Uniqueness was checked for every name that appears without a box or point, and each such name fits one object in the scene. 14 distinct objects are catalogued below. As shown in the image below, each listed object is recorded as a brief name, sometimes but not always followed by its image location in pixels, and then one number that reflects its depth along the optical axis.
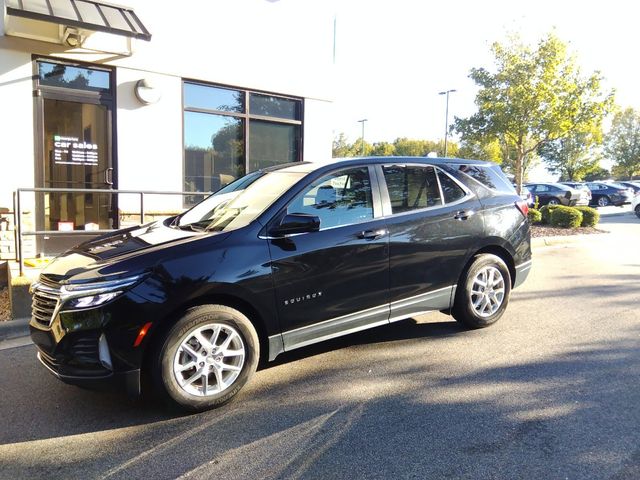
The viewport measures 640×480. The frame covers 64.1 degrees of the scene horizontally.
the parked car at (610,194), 29.28
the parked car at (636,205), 22.26
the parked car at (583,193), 26.20
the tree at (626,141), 54.91
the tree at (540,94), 14.62
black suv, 3.34
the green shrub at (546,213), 15.73
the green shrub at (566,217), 14.94
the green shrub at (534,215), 15.27
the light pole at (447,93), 41.11
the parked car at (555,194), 25.73
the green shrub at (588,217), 15.57
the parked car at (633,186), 31.29
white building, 7.53
